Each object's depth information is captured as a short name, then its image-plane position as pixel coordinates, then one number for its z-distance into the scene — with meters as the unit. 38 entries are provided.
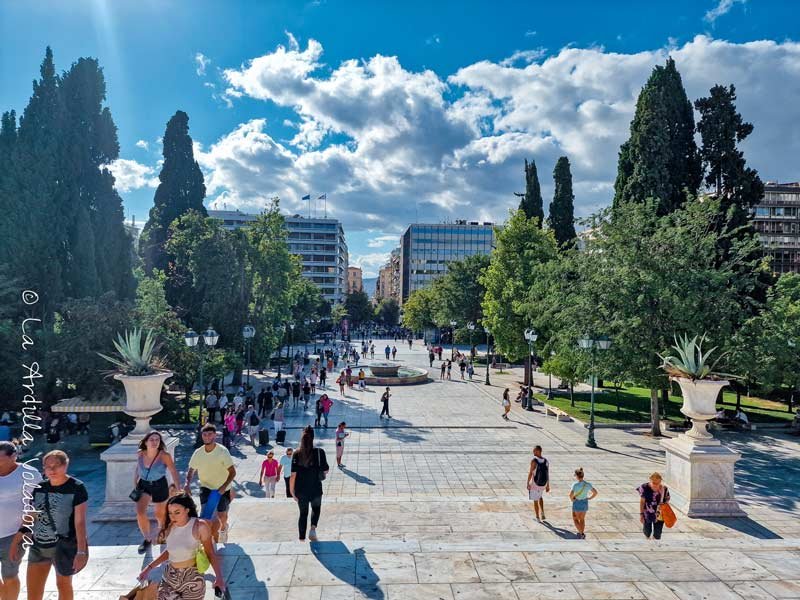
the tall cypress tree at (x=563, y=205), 43.00
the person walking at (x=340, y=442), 14.82
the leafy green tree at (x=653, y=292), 18.25
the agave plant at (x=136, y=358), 9.58
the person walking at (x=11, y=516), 5.04
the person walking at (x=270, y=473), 12.04
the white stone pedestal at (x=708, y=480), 9.99
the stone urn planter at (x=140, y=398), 9.34
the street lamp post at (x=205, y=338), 18.25
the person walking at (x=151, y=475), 7.04
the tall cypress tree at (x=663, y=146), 28.03
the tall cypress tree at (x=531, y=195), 46.12
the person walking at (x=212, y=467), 6.95
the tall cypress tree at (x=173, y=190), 38.34
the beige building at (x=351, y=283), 192.66
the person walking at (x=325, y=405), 20.95
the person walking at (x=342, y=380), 29.29
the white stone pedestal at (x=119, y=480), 9.12
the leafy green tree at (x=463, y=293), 55.59
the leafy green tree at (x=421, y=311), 72.88
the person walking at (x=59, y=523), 4.98
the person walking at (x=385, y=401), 22.34
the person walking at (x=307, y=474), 7.32
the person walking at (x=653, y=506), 8.60
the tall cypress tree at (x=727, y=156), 27.28
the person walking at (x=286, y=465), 11.77
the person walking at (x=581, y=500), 9.09
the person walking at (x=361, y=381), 31.47
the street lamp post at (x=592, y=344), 17.87
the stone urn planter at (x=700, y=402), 10.09
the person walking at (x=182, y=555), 4.57
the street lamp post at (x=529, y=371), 24.08
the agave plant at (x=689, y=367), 10.29
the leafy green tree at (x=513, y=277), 29.67
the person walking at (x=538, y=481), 9.89
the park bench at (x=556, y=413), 22.58
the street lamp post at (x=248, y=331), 26.09
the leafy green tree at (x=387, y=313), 123.81
